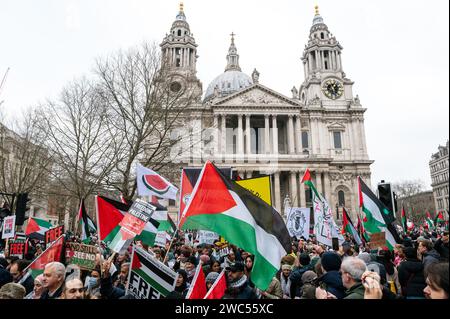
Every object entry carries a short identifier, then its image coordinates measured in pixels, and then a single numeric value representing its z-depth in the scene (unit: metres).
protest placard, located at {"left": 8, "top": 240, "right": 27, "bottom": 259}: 7.95
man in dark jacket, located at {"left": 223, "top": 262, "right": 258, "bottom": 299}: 4.23
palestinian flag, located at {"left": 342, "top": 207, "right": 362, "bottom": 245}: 10.17
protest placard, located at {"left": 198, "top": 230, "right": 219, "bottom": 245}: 10.95
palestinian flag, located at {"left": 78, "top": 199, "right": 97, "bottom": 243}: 8.00
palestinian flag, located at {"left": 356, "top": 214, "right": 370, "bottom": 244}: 10.43
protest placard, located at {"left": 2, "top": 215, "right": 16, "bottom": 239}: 9.52
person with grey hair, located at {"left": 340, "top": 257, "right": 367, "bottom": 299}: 2.92
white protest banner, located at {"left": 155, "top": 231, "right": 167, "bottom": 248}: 9.88
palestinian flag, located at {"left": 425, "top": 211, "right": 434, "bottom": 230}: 22.57
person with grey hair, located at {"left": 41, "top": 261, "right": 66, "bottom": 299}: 3.61
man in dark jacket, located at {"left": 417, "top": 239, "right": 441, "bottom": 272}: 6.10
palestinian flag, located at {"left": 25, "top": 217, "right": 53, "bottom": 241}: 11.08
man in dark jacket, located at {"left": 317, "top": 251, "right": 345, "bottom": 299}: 3.41
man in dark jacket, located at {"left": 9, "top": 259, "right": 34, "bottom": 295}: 4.88
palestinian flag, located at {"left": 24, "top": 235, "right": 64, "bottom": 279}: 4.81
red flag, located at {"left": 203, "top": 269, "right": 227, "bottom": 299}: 3.57
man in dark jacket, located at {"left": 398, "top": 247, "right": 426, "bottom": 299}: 4.27
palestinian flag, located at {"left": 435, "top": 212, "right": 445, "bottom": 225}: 21.63
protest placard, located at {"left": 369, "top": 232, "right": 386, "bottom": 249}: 6.58
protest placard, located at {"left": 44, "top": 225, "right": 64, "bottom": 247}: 8.09
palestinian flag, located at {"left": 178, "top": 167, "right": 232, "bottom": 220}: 6.82
